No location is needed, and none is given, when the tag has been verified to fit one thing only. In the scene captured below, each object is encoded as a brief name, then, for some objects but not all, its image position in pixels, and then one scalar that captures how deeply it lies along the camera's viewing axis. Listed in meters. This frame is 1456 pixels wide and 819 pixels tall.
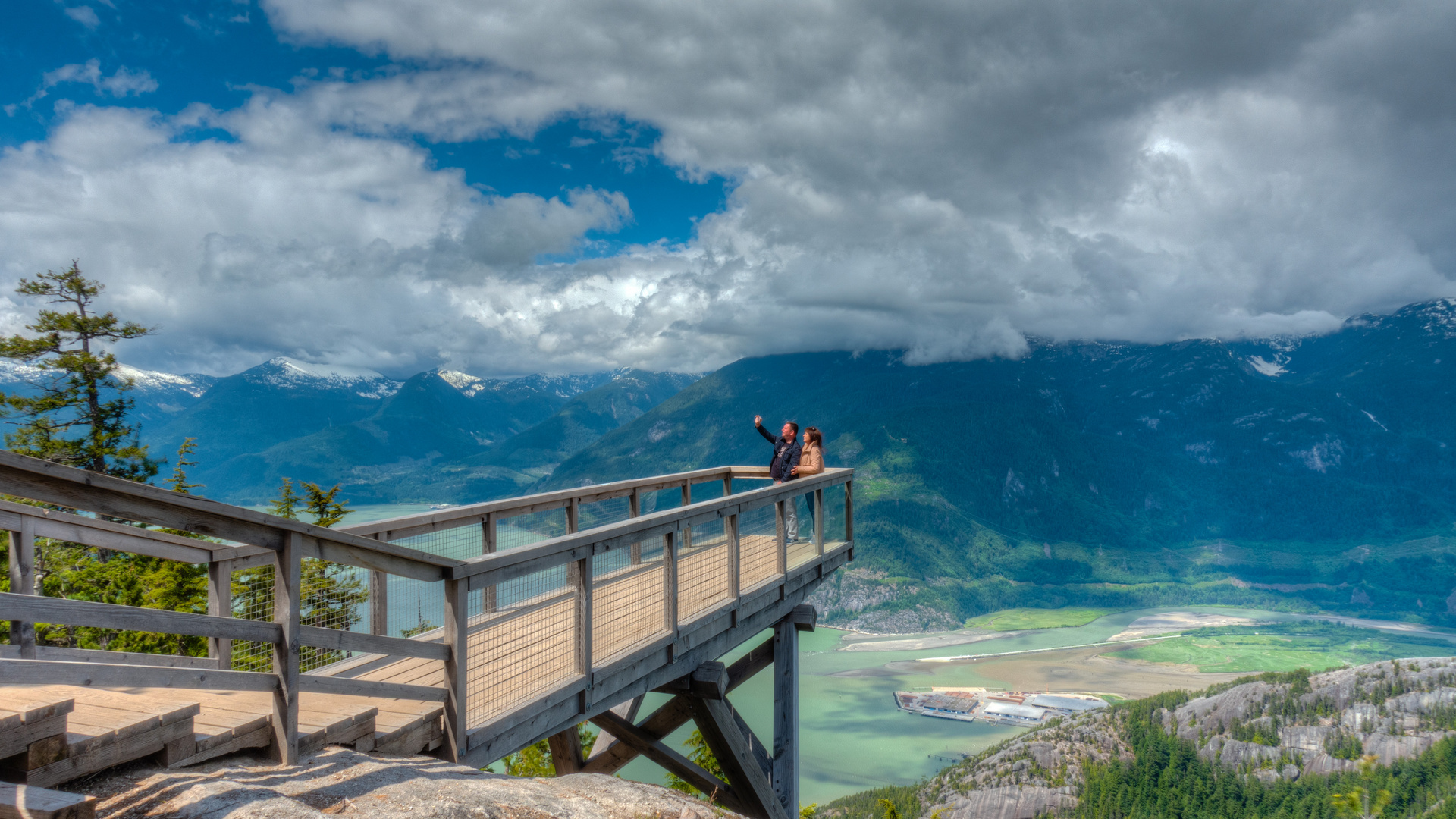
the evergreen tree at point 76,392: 18.08
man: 9.89
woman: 10.44
